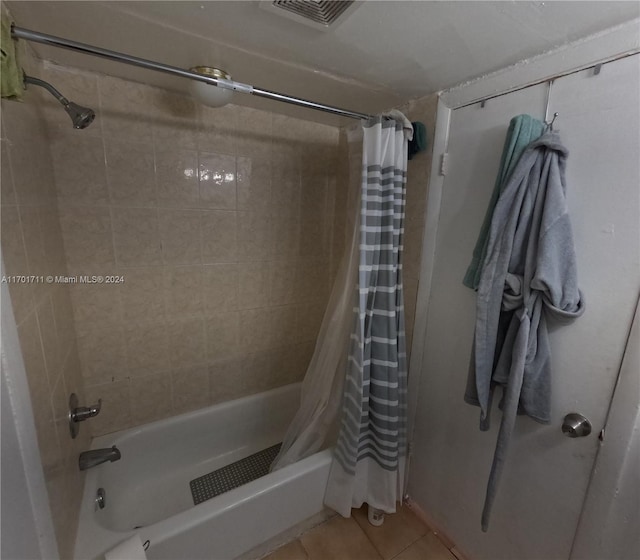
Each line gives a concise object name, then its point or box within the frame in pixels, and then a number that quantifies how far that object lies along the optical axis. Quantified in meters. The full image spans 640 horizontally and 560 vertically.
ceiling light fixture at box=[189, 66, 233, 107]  1.04
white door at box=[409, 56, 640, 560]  0.79
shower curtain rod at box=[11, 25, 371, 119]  0.71
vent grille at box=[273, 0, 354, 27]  0.73
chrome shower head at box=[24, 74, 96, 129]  0.80
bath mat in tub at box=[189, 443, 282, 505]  1.50
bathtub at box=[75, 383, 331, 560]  1.01
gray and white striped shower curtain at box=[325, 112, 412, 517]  1.13
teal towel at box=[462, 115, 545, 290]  0.90
